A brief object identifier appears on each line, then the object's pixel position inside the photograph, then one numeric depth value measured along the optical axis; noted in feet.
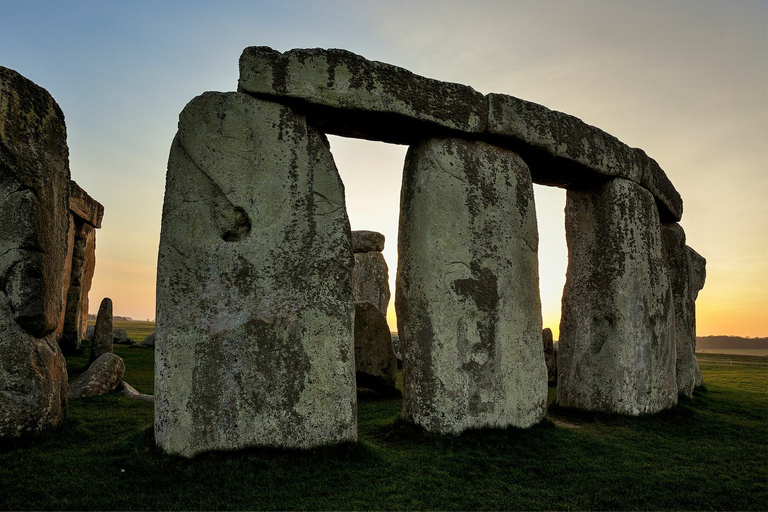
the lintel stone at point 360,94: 17.94
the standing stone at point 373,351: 28.43
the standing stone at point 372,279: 57.77
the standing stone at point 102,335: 33.76
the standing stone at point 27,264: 16.81
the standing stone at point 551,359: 35.81
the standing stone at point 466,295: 19.57
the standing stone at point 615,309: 25.30
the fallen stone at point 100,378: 25.80
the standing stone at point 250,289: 16.14
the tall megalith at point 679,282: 33.37
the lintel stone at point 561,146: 21.81
